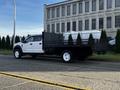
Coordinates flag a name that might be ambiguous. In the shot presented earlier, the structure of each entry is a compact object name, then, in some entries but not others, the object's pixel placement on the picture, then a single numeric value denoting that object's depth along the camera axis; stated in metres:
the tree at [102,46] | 7.59
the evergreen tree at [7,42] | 22.46
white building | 24.20
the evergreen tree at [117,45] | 14.21
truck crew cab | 7.63
